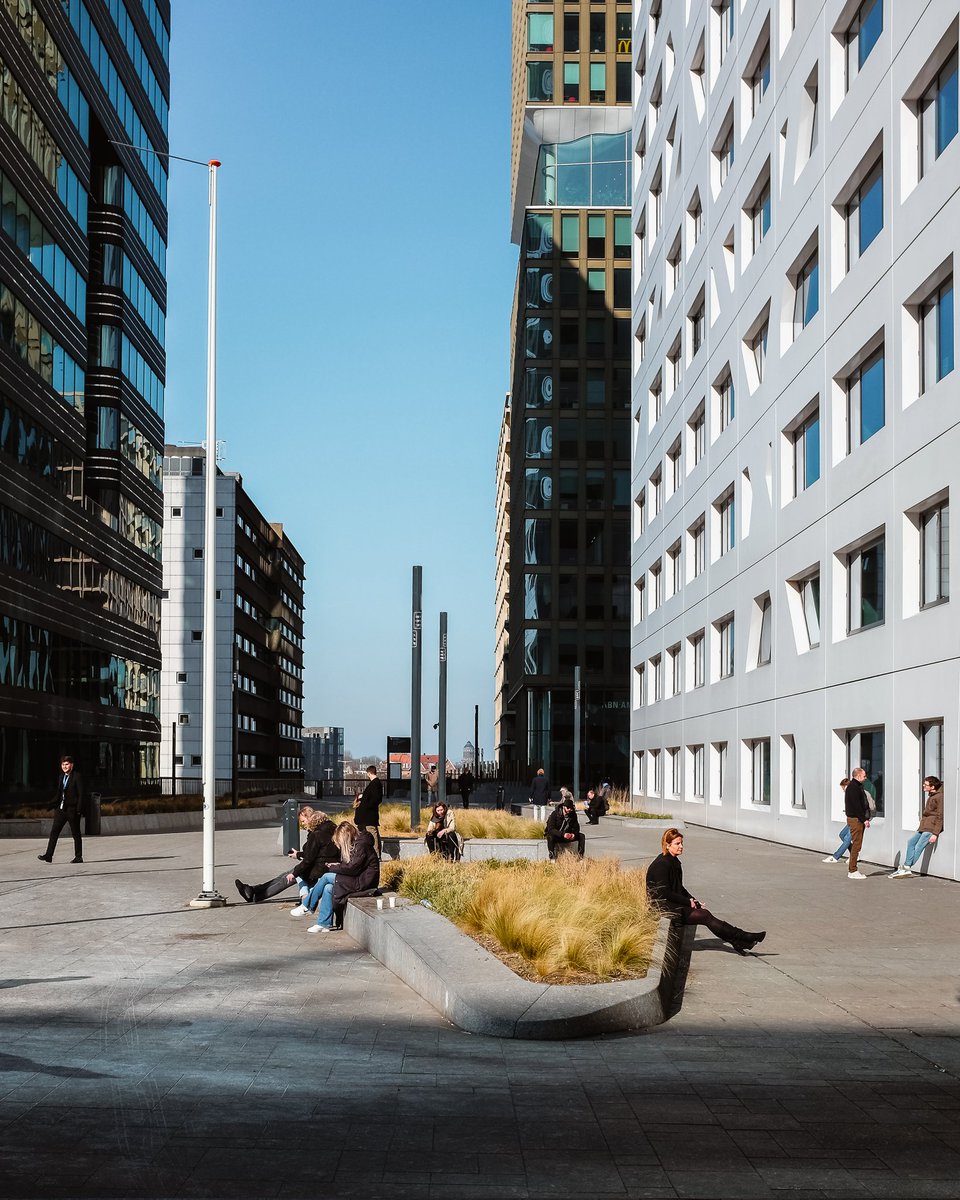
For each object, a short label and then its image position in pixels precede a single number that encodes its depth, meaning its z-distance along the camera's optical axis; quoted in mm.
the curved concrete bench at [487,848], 23375
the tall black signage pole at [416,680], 27250
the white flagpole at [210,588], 17562
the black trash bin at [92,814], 33375
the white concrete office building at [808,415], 23812
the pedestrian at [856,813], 22766
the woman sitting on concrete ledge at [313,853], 16625
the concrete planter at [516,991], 9312
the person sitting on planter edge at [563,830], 20906
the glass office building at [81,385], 44688
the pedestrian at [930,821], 21453
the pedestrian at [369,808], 23875
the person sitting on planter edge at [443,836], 20234
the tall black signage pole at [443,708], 31703
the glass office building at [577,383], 83688
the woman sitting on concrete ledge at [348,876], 15500
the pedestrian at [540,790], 41250
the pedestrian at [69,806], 24156
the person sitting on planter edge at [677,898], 13117
